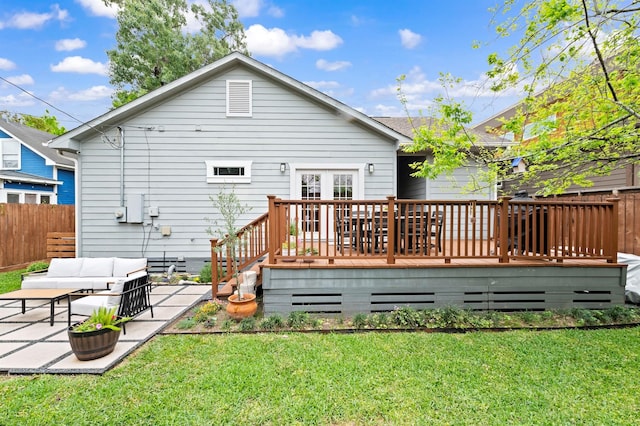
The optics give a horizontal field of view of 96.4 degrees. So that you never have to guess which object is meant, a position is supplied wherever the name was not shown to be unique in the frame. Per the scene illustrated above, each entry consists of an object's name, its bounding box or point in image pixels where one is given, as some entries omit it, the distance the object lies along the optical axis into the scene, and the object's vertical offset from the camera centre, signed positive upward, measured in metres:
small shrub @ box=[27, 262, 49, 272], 6.87 -1.31
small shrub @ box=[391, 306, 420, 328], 4.39 -1.64
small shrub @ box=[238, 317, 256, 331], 4.30 -1.72
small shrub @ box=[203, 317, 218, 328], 4.42 -1.72
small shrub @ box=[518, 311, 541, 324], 4.50 -1.68
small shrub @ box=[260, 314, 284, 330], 4.34 -1.69
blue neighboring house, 12.54 +2.19
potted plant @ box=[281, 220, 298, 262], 4.74 -0.68
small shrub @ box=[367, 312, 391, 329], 4.37 -1.68
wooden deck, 4.62 -0.94
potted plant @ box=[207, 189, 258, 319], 4.54 -1.41
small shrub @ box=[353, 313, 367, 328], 4.36 -1.67
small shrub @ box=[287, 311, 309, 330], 4.36 -1.66
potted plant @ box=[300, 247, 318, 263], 4.73 -0.70
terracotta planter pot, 4.54 -1.52
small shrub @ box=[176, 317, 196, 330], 4.38 -1.74
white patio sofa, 5.48 -1.22
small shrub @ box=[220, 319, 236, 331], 4.33 -1.73
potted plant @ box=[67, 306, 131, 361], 3.31 -1.46
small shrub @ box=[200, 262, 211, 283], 6.89 -1.50
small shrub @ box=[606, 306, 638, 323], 4.55 -1.66
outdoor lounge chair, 4.16 -1.33
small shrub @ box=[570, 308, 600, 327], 4.44 -1.67
